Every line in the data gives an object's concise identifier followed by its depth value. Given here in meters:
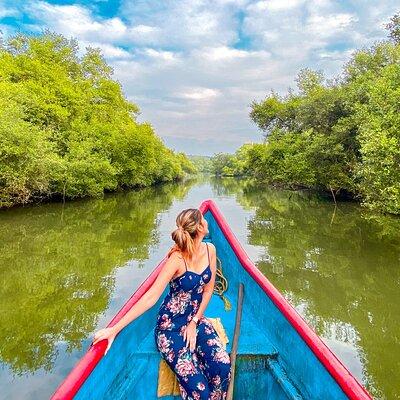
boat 2.13
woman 2.45
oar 2.49
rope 4.18
